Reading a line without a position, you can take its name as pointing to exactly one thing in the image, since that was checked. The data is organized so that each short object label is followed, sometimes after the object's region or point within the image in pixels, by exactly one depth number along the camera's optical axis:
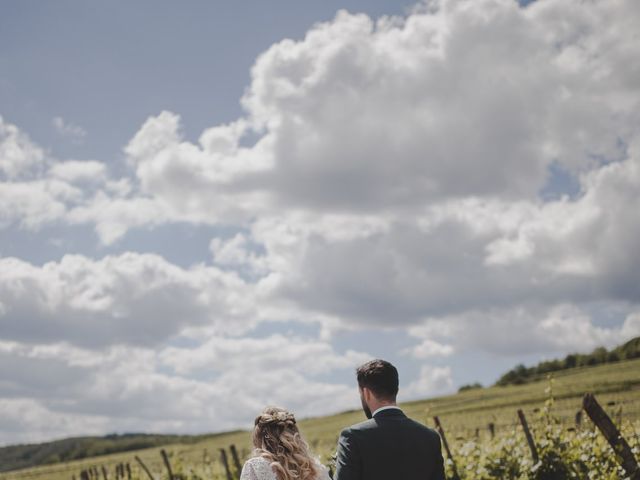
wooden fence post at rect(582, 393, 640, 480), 8.80
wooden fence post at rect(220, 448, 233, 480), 16.43
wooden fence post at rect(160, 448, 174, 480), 15.92
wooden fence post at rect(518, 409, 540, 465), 11.98
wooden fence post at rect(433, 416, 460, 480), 12.86
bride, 5.18
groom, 4.71
